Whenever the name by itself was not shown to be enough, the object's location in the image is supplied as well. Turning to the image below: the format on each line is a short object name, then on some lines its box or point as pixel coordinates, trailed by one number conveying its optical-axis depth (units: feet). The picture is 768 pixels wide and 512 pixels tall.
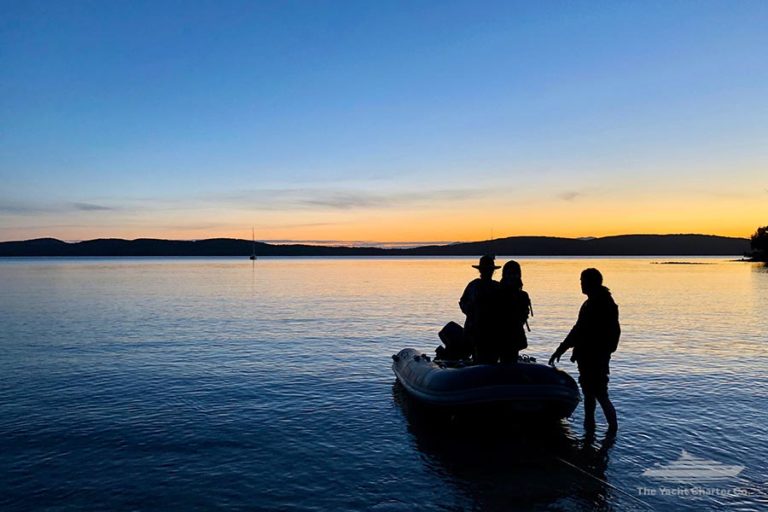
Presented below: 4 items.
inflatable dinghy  33.88
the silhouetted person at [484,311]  35.04
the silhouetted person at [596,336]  31.68
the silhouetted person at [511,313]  34.65
